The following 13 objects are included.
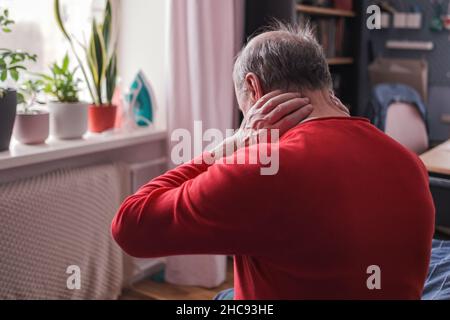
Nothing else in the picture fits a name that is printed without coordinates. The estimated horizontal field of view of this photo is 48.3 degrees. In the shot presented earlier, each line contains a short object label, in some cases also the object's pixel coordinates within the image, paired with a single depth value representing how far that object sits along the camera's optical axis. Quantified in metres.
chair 2.74
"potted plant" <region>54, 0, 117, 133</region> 2.17
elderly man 0.81
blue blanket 1.24
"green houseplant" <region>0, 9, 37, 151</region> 1.71
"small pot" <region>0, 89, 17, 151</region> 1.71
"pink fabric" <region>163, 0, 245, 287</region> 2.37
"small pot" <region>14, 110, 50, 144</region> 1.91
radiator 1.79
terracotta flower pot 2.23
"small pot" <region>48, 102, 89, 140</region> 2.04
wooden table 1.78
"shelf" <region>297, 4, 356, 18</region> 2.95
